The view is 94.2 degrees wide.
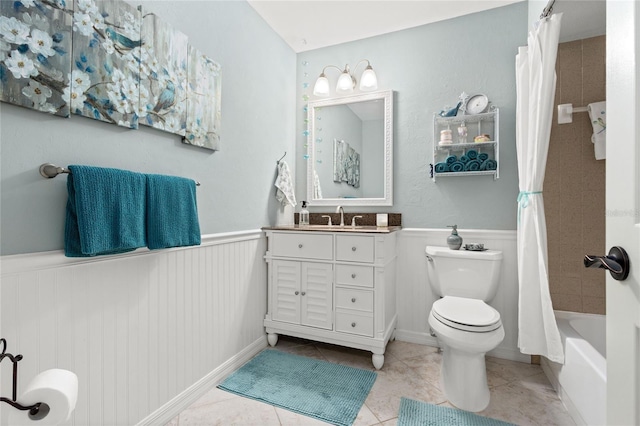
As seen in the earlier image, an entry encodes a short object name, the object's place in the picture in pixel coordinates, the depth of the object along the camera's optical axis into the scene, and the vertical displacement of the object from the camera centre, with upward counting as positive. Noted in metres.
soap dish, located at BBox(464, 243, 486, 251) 2.11 -0.25
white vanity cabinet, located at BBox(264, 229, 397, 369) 1.99 -0.54
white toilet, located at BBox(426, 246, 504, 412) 1.57 -0.58
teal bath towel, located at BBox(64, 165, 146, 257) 1.08 +0.00
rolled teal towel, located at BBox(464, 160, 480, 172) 2.16 +0.34
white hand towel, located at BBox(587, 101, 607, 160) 1.90 +0.55
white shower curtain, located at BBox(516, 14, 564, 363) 1.68 +0.12
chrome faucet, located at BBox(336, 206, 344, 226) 2.55 +0.00
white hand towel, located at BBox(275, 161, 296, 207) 2.50 +0.23
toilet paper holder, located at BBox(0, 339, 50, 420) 0.70 -0.47
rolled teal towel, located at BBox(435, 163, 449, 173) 2.24 +0.34
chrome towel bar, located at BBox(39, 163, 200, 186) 1.05 +0.15
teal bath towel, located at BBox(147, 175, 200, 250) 1.33 -0.01
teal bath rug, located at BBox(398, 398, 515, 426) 1.49 -1.06
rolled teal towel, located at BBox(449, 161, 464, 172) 2.20 +0.34
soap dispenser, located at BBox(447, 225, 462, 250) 2.12 -0.21
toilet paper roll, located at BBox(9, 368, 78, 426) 0.70 -0.45
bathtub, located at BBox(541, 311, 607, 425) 1.30 -0.79
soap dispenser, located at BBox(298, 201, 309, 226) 2.67 -0.06
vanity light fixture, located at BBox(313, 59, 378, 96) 2.46 +1.10
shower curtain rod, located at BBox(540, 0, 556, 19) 1.64 +1.15
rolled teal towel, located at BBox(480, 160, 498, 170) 2.13 +0.34
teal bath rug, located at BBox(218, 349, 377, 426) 1.60 -1.05
